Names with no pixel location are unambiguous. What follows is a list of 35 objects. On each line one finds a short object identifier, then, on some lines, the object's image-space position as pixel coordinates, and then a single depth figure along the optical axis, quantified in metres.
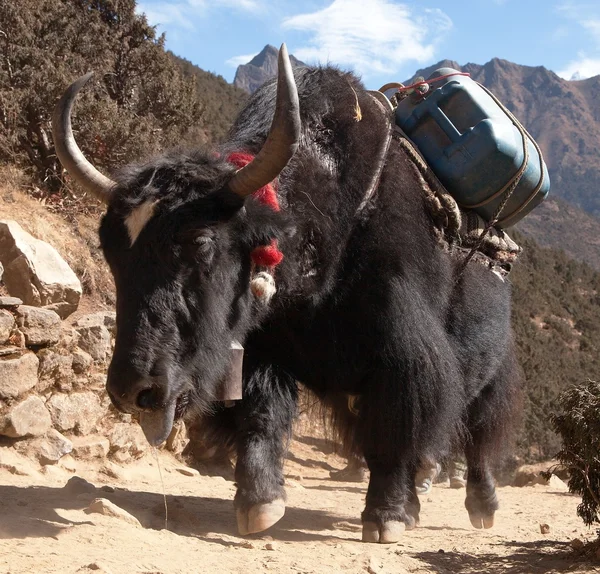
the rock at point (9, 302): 4.43
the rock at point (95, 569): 2.47
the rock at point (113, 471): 4.71
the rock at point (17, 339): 4.42
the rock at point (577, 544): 3.55
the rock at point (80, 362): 4.86
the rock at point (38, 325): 4.52
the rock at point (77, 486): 3.89
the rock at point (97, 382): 4.95
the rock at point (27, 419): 4.25
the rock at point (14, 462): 4.15
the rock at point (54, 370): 4.62
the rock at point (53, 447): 4.39
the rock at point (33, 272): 5.22
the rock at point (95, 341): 5.02
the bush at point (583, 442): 3.50
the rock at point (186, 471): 5.34
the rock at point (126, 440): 4.92
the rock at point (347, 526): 4.16
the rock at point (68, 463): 4.53
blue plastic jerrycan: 3.89
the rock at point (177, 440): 5.67
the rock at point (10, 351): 4.32
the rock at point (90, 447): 4.69
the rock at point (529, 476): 7.48
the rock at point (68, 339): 4.84
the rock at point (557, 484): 6.80
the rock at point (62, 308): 5.28
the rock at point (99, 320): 5.13
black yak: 2.89
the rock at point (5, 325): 4.32
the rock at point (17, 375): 4.27
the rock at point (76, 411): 4.69
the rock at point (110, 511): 3.34
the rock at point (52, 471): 4.32
